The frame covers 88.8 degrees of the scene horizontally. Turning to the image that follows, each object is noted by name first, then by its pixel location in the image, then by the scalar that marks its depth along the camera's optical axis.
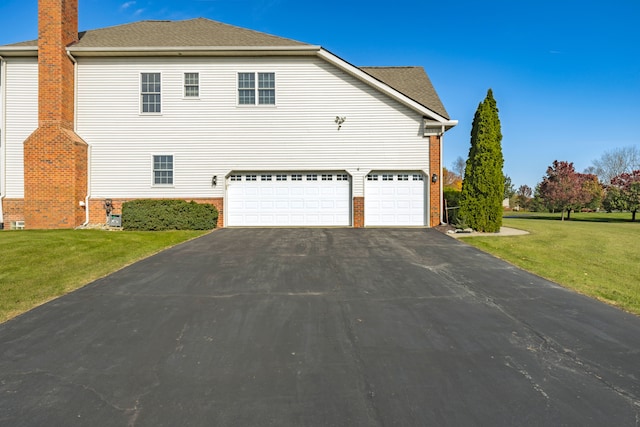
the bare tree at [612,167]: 57.72
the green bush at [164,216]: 13.86
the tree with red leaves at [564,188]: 30.59
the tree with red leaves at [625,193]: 29.34
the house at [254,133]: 15.03
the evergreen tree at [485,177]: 13.07
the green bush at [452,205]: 14.63
